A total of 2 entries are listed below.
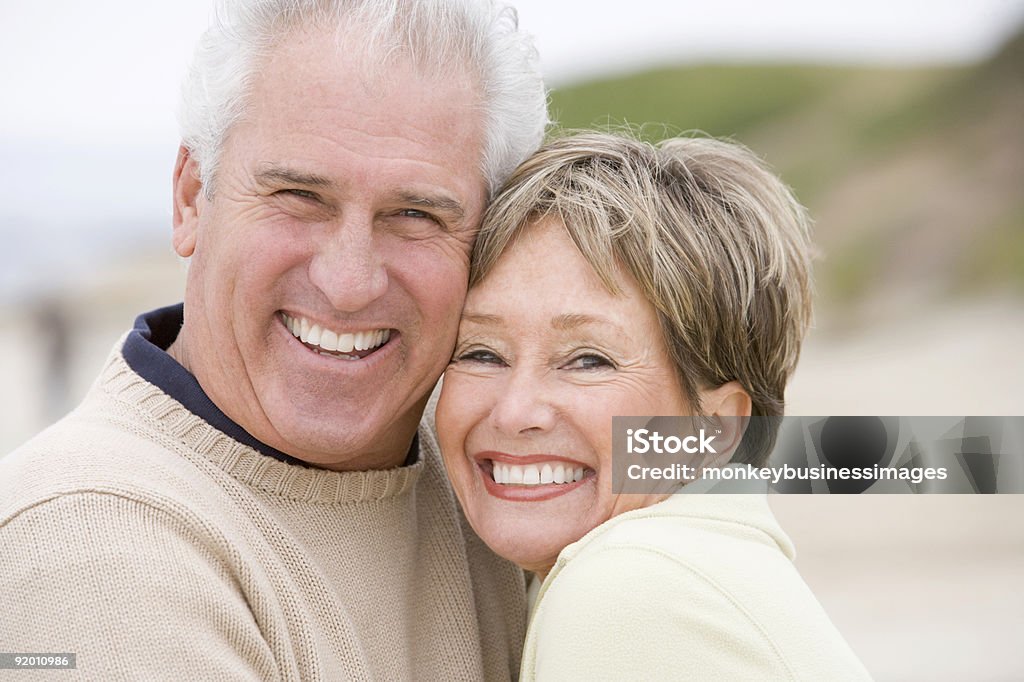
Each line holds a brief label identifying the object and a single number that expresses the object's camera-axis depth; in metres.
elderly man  1.74
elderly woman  1.72
